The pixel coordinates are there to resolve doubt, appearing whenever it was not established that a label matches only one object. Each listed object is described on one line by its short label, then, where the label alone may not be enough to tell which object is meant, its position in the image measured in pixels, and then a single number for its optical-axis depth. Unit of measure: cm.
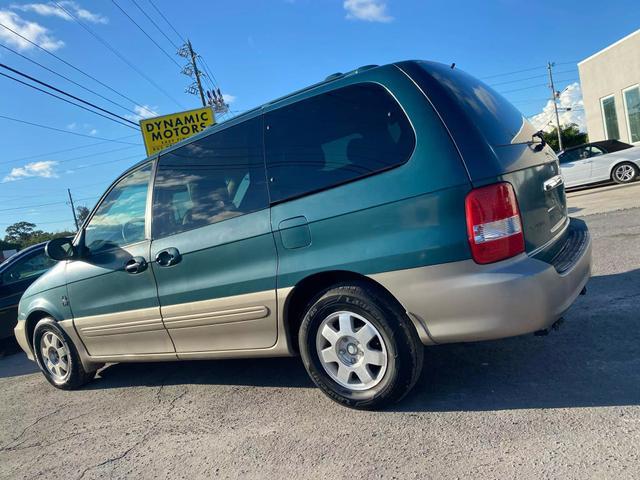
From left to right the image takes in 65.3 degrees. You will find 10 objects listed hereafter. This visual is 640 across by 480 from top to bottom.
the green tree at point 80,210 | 7062
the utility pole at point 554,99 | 5025
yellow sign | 1747
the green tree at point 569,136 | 4510
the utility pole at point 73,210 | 5871
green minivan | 264
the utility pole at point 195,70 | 3288
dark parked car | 735
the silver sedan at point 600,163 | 1363
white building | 1889
